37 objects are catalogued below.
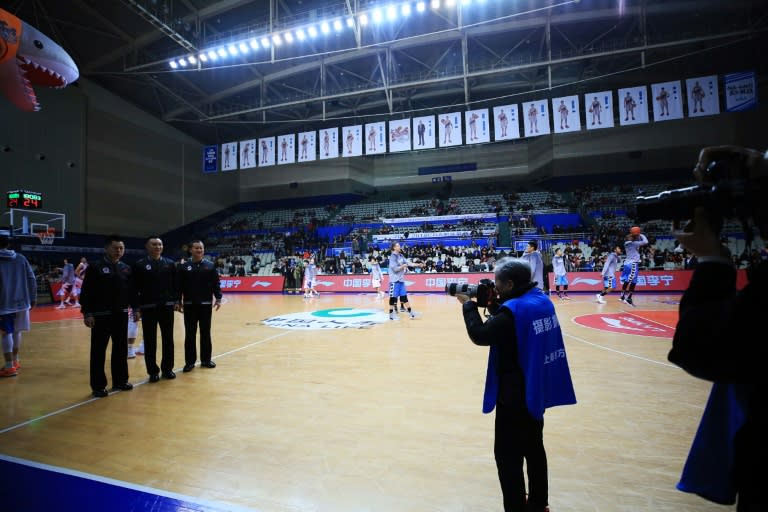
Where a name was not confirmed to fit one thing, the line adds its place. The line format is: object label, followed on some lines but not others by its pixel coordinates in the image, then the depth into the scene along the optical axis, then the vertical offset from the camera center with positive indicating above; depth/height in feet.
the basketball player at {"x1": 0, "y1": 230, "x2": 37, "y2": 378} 16.47 -0.97
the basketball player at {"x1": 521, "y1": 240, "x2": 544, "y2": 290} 32.40 +0.38
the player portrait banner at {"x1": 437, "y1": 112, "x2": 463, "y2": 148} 54.29 +19.99
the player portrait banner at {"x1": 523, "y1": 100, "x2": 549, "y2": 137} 50.57 +19.95
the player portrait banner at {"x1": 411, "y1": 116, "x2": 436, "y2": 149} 54.85 +20.08
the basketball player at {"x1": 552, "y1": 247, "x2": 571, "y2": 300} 47.50 -1.37
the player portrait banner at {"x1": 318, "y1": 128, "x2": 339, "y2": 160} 57.31 +19.66
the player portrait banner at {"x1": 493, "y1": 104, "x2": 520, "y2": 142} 51.65 +19.82
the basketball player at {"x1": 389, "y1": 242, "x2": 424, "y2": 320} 31.73 -1.03
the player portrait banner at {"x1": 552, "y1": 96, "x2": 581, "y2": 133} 49.26 +19.94
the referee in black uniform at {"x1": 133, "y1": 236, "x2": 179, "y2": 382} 15.70 -1.26
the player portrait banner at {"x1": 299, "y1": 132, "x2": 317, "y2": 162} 59.52 +19.95
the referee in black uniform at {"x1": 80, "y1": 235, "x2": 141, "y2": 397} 14.02 -1.40
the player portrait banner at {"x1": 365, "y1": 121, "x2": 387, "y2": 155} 57.77 +20.01
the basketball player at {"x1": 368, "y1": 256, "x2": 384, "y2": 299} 54.34 -1.59
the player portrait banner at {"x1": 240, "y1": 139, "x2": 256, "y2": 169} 63.26 +20.16
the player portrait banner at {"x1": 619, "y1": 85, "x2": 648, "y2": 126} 47.06 +20.03
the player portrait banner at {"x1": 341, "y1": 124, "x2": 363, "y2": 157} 57.21 +19.97
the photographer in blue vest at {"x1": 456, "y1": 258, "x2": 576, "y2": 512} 6.25 -1.98
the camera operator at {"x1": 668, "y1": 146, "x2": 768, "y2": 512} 3.03 -0.78
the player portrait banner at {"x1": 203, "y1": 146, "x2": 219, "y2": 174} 67.62 +20.70
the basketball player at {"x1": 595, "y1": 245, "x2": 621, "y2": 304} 41.01 -1.12
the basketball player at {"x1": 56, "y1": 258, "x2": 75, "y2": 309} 47.44 -0.59
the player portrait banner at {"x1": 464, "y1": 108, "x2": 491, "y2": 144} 51.57 +19.42
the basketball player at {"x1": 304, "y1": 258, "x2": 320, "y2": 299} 56.18 -1.28
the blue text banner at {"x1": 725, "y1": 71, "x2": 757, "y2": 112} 51.88 +23.26
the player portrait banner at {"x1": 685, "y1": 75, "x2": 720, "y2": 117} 45.93 +20.37
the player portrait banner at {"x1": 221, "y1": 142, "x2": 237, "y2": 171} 64.64 +20.03
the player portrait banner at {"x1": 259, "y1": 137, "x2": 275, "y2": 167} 61.87 +20.01
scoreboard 56.34 +12.26
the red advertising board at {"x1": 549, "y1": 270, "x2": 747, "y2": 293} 50.20 -2.82
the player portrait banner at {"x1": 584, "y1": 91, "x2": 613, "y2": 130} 49.47 +20.13
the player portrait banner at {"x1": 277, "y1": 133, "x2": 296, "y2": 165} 60.80 +20.02
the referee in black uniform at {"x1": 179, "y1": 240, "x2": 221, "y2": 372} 17.52 -1.33
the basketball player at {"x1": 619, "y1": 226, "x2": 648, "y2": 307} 34.28 -0.15
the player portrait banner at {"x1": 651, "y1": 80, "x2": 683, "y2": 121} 46.78 +20.09
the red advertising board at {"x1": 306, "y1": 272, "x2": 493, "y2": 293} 56.39 -2.31
